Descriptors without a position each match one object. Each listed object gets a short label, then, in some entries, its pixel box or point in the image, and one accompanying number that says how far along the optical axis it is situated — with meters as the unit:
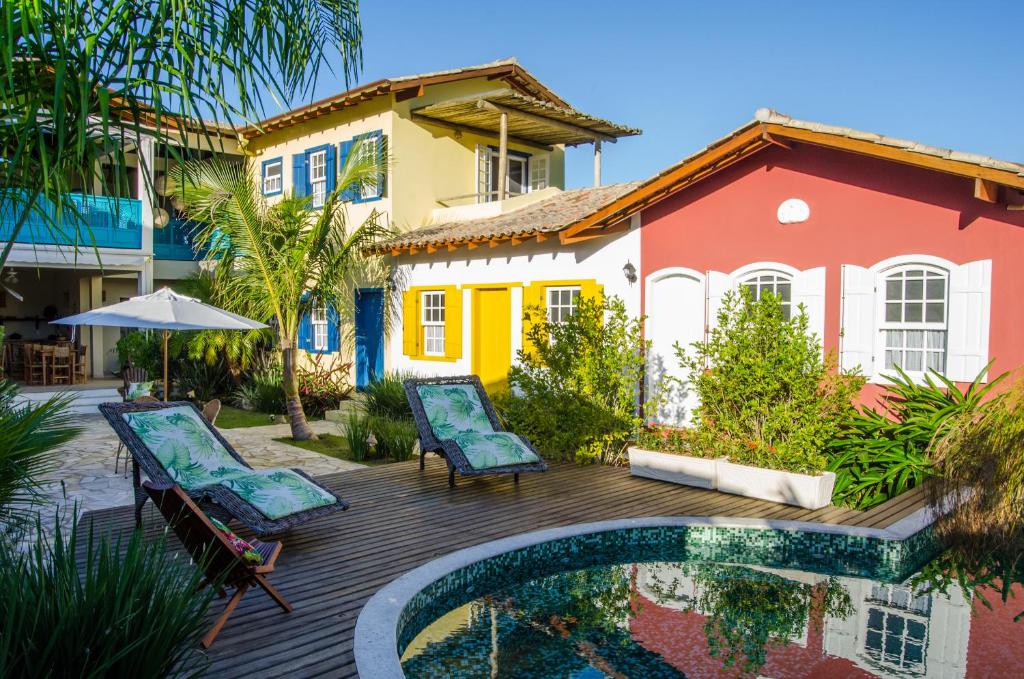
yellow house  16.70
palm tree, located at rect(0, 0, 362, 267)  3.58
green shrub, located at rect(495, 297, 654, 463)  10.16
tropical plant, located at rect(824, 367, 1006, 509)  8.07
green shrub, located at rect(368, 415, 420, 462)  10.42
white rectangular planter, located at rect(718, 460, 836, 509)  7.75
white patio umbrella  9.95
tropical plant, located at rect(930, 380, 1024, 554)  6.52
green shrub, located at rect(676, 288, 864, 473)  8.16
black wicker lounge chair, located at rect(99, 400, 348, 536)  6.14
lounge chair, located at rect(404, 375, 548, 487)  8.46
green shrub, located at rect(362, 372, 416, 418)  13.34
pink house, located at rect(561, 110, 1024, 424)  8.71
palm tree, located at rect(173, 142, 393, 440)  12.16
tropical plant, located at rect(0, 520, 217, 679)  2.92
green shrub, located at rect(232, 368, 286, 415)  15.42
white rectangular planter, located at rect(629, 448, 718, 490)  8.61
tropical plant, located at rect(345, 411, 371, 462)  10.56
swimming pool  4.90
